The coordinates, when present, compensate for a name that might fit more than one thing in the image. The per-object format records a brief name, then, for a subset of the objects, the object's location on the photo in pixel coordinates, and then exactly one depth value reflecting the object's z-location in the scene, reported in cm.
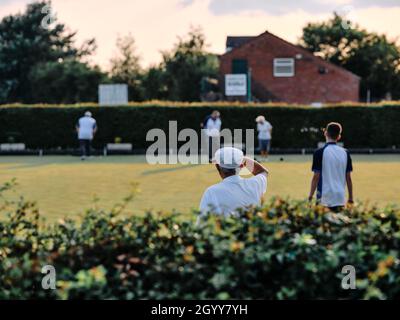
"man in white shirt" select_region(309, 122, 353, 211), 813
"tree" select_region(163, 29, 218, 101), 5747
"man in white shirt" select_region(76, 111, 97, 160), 2547
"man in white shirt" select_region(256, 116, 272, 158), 2497
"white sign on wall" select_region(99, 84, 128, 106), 3234
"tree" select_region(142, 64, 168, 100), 6041
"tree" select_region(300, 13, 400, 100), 6706
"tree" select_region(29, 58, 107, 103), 6075
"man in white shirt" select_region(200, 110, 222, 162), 2342
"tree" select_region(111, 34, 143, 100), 6481
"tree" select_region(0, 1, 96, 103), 6400
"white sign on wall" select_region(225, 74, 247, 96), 4519
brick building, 5153
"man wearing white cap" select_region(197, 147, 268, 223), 578
